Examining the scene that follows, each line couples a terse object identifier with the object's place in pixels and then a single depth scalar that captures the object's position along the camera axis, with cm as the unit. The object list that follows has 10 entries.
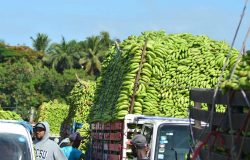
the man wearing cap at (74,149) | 1153
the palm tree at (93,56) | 9675
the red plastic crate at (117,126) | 1099
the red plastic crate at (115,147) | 1096
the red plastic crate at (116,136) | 1098
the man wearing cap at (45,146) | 962
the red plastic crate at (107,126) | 1225
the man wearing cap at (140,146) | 864
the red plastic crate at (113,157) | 1092
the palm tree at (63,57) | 9975
